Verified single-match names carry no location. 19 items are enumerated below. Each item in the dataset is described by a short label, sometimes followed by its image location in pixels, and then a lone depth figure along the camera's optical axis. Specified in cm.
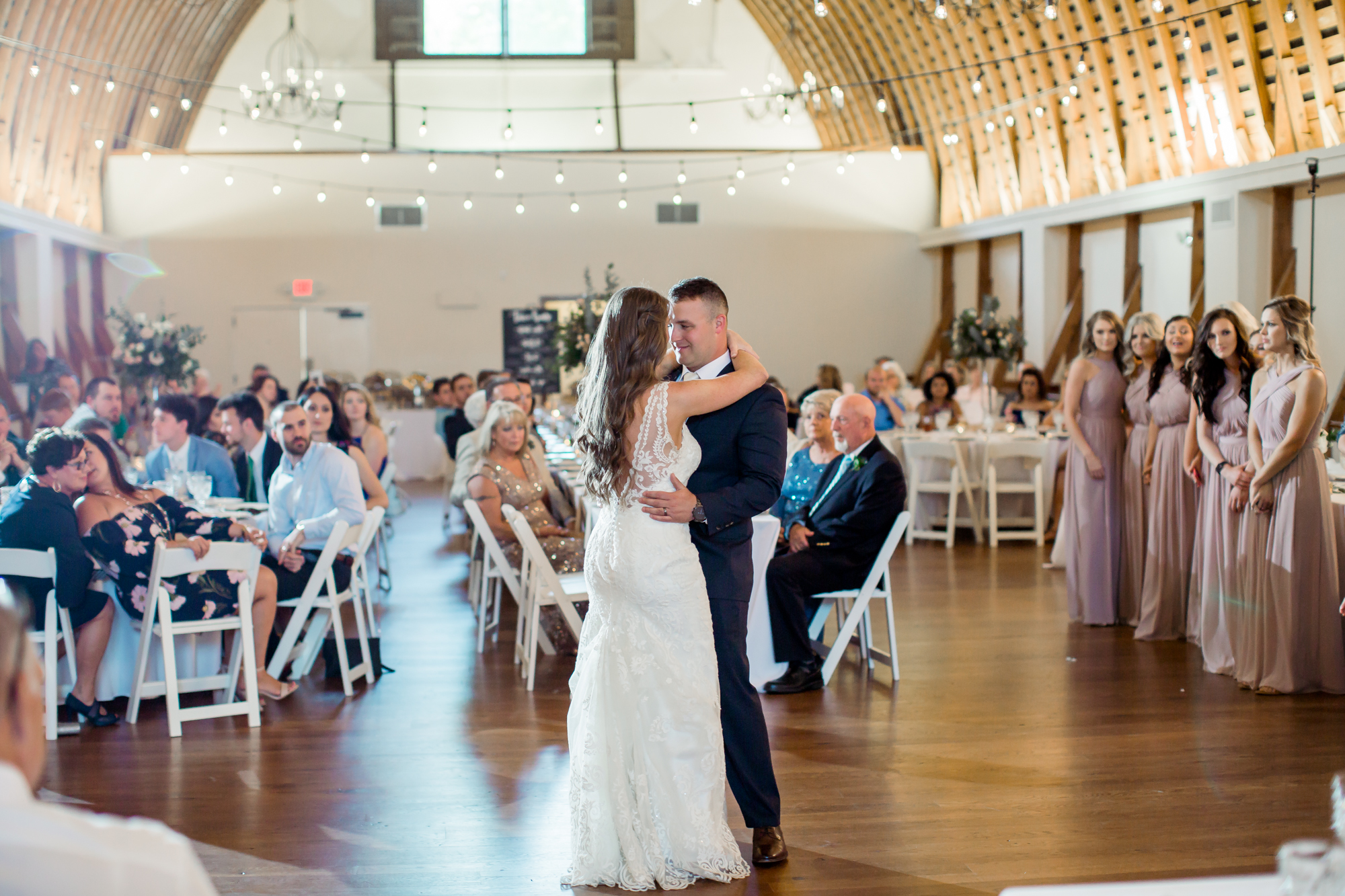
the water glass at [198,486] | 588
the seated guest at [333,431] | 627
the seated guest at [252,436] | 663
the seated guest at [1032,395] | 1059
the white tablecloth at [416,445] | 1471
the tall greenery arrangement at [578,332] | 1113
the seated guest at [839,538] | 507
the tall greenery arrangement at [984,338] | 1122
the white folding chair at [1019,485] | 896
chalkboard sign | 1594
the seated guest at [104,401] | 801
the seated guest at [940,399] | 1087
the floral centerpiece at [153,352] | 1141
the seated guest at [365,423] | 778
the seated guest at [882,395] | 1021
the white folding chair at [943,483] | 908
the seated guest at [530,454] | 653
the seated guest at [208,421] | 798
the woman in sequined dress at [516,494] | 576
